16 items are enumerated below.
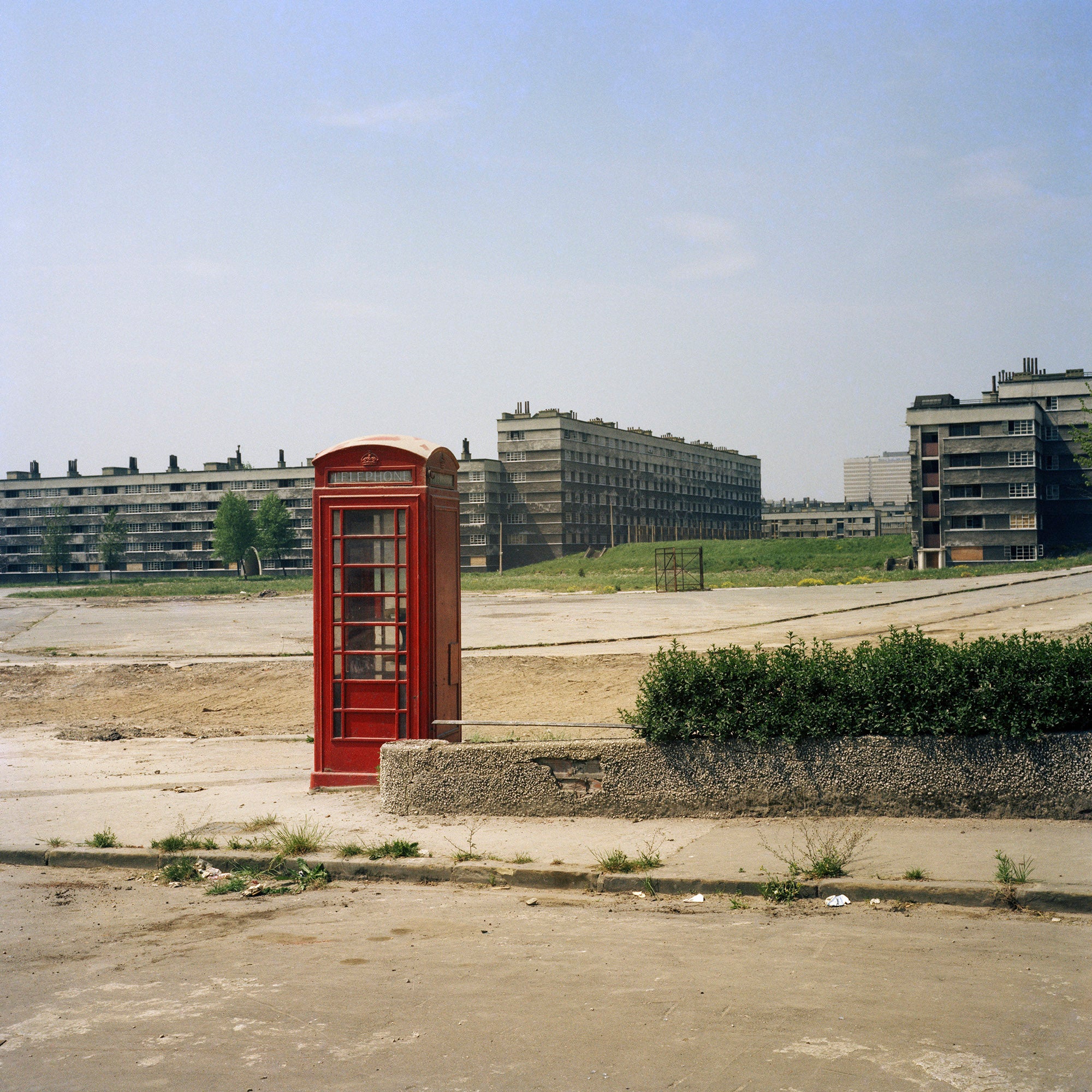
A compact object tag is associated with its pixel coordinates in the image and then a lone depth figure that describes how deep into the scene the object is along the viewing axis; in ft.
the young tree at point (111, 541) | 434.71
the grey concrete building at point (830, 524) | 640.58
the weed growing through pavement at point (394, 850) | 26.68
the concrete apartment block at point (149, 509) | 452.76
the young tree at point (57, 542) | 449.06
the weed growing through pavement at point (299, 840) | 27.35
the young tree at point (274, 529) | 394.32
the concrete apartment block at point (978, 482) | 276.82
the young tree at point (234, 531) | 394.52
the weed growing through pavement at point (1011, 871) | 22.11
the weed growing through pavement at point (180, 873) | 26.66
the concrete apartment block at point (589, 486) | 415.85
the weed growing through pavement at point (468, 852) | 26.14
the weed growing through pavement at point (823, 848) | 23.52
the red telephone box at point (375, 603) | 33.63
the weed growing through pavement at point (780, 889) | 22.90
